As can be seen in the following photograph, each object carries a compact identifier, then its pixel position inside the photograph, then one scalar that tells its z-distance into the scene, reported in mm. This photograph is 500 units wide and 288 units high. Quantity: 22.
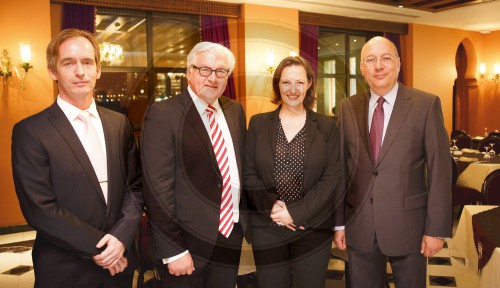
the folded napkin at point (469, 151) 6711
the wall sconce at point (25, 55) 5566
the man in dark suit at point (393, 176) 2084
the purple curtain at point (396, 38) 10156
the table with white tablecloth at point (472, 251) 1909
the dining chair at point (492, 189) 3789
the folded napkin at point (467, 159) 5837
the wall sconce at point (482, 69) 11461
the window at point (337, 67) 9461
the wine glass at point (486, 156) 6009
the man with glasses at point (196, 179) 1940
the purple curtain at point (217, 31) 7484
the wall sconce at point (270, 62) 7483
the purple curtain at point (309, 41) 8664
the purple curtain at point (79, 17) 6281
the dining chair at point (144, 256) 2941
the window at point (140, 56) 6848
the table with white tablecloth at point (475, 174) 5406
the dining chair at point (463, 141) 8133
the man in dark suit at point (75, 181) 1690
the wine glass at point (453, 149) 6688
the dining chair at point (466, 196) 5426
